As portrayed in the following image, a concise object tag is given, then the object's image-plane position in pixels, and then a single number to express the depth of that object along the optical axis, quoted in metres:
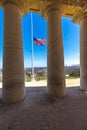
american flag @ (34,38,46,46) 19.50
